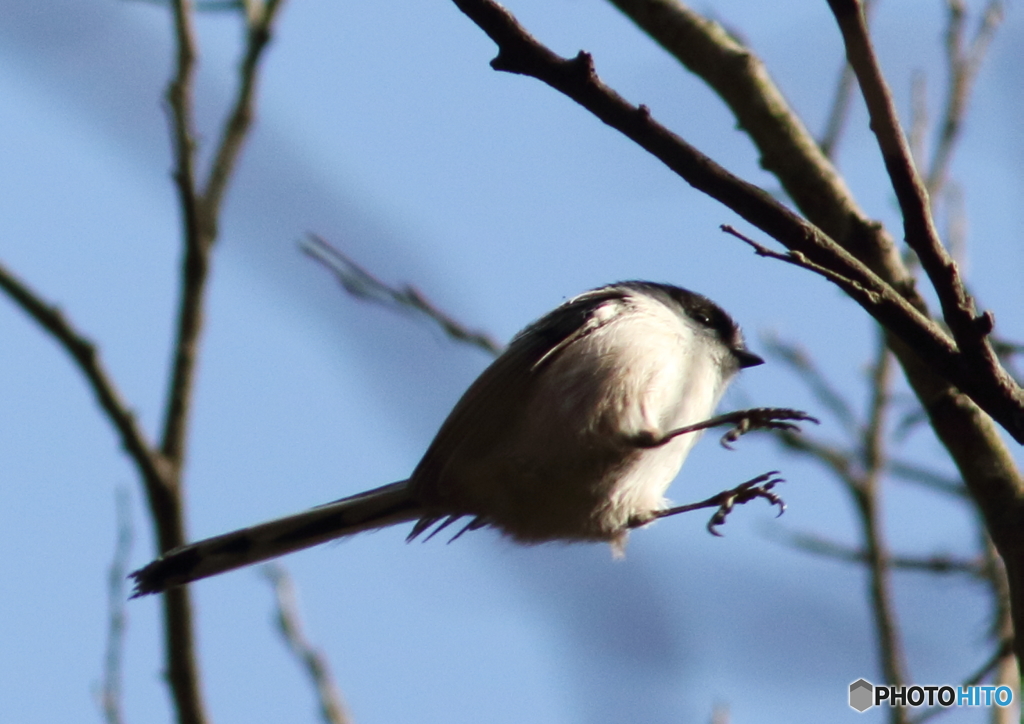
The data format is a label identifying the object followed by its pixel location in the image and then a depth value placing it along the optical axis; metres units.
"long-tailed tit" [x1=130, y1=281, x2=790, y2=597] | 4.91
